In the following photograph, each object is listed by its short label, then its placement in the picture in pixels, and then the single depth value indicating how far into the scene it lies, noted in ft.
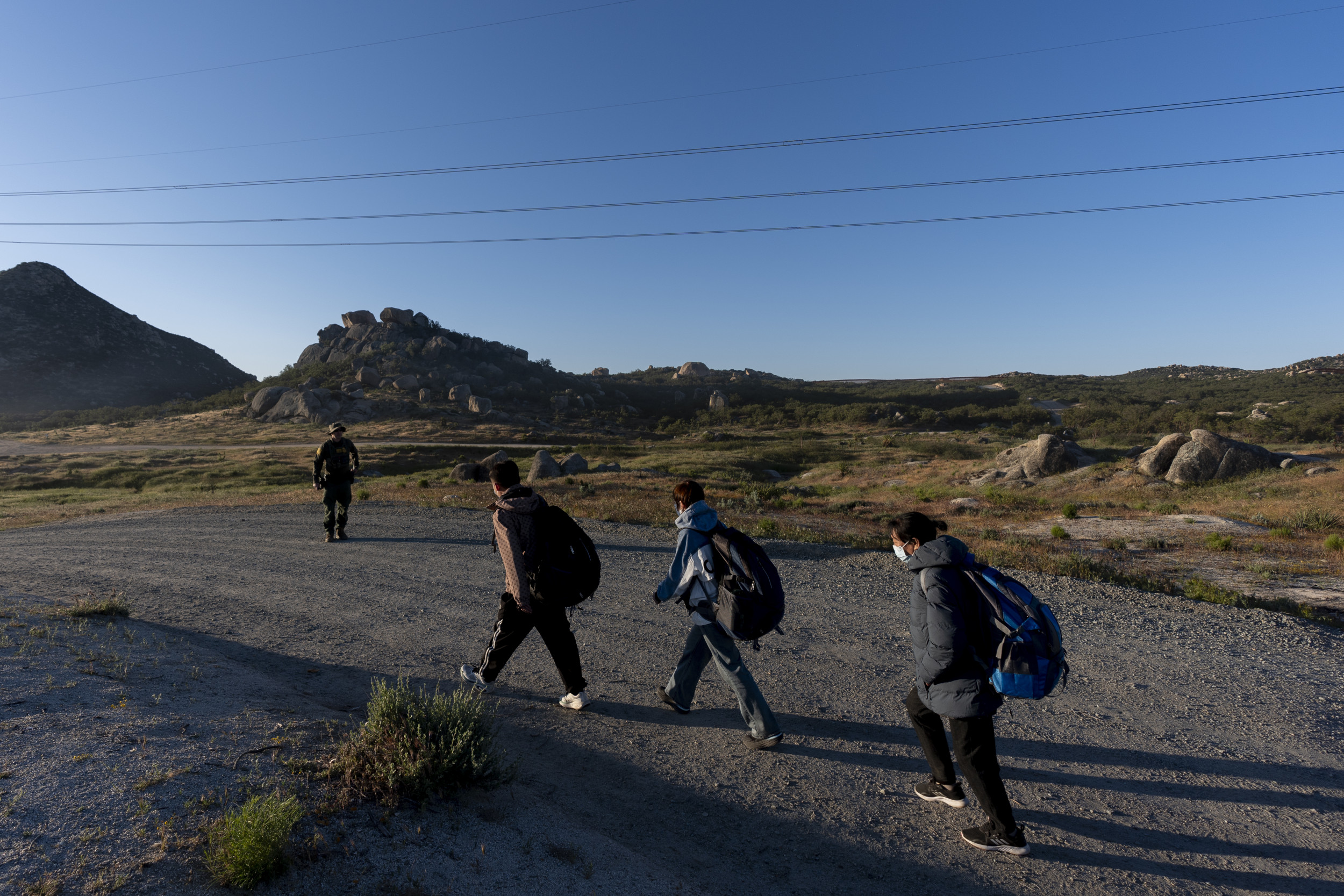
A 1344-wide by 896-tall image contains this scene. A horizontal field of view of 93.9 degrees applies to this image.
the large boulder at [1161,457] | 82.89
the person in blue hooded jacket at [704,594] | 15.07
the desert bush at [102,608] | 23.82
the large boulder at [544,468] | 104.53
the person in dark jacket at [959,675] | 11.43
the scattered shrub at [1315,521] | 46.47
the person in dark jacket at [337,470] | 41.37
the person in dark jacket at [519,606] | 16.44
